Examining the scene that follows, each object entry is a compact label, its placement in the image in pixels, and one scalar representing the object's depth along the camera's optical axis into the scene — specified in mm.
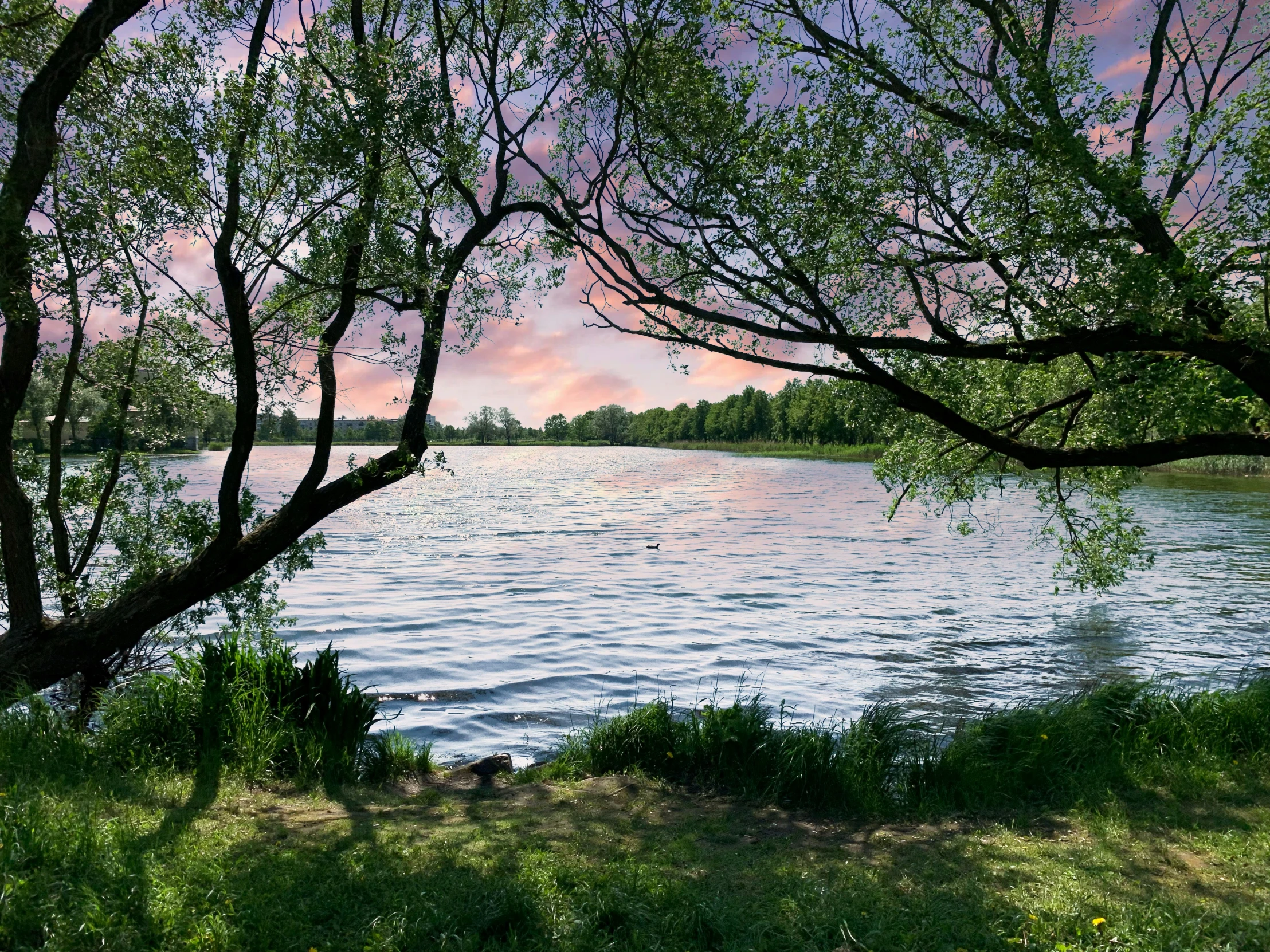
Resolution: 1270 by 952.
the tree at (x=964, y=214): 8141
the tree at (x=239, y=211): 7773
